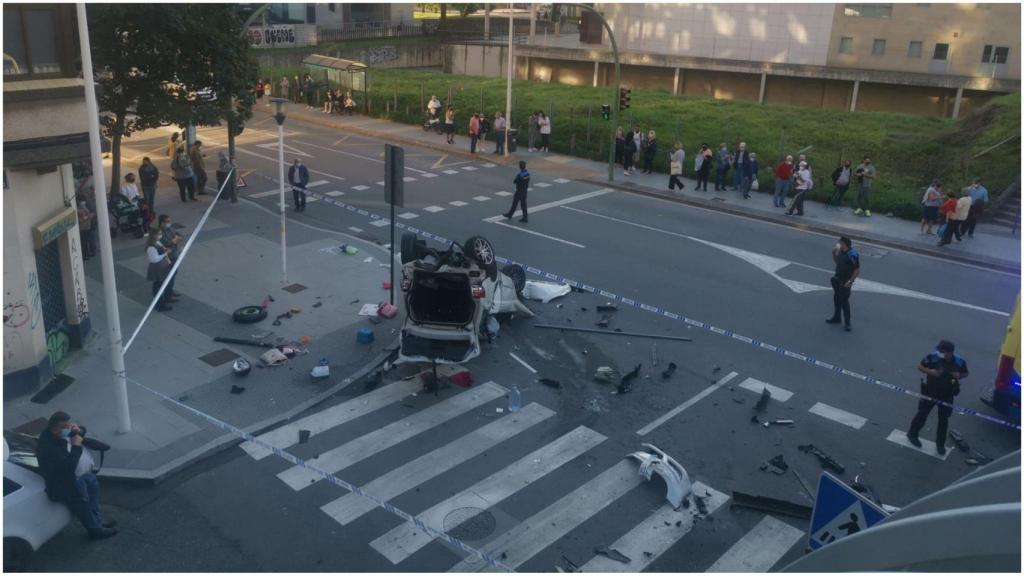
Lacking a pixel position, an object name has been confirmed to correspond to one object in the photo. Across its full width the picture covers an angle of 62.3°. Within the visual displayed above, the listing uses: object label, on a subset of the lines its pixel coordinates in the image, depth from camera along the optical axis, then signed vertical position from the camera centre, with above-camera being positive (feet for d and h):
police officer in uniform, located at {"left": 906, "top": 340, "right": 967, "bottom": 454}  34.40 -12.83
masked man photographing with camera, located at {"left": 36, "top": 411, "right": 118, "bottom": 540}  26.61 -14.08
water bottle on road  38.14 -16.19
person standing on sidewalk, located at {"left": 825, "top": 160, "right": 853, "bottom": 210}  76.69 -12.01
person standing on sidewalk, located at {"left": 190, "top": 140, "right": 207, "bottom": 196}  73.56 -13.06
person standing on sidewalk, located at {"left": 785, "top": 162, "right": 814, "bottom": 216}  75.17 -12.22
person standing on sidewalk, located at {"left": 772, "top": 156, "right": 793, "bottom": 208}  77.30 -12.30
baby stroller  61.52 -14.56
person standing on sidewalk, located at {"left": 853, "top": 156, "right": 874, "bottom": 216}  75.15 -12.18
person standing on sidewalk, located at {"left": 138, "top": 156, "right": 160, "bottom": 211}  66.49 -12.75
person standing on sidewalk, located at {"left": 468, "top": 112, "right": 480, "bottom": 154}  98.58 -11.68
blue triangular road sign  23.48 -12.80
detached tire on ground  46.21 -15.74
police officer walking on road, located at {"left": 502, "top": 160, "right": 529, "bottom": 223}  67.97 -12.30
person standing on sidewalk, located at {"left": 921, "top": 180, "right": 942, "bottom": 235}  69.31 -12.29
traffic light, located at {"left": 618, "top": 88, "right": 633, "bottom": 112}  90.07 -6.75
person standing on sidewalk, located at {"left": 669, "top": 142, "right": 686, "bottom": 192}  81.97 -12.06
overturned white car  40.09 -13.09
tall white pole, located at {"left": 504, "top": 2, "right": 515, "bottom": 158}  96.07 -9.26
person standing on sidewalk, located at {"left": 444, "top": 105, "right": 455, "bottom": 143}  104.68 -11.97
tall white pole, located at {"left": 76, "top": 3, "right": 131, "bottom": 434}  29.22 -8.56
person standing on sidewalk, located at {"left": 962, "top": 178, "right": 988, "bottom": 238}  68.44 -11.78
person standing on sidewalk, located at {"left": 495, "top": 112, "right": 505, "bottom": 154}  99.12 -11.97
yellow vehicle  36.55 -14.16
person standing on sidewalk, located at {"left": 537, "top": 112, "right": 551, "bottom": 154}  101.81 -11.45
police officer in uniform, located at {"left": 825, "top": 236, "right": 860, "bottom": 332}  47.29 -12.34
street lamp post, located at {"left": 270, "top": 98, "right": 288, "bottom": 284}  51.08 -6.98
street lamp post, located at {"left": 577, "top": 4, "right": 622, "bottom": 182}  84.74 -12.10
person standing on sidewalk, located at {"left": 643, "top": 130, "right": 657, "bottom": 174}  89.92 -11.85
